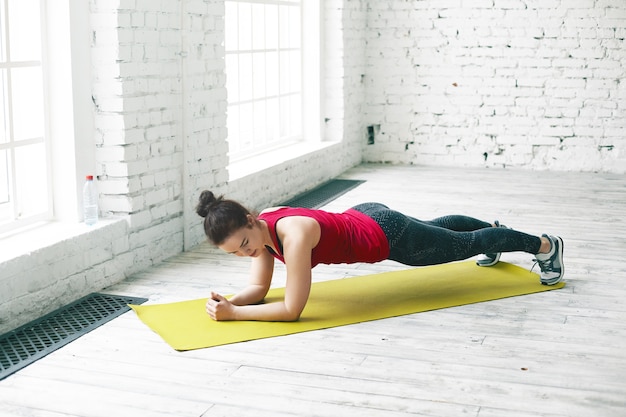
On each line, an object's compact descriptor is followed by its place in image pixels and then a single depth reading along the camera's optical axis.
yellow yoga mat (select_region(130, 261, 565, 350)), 3.15
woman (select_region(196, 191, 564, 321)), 3.03
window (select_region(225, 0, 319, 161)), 5.41
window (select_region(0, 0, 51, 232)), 3.44
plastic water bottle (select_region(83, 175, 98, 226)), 3.74
